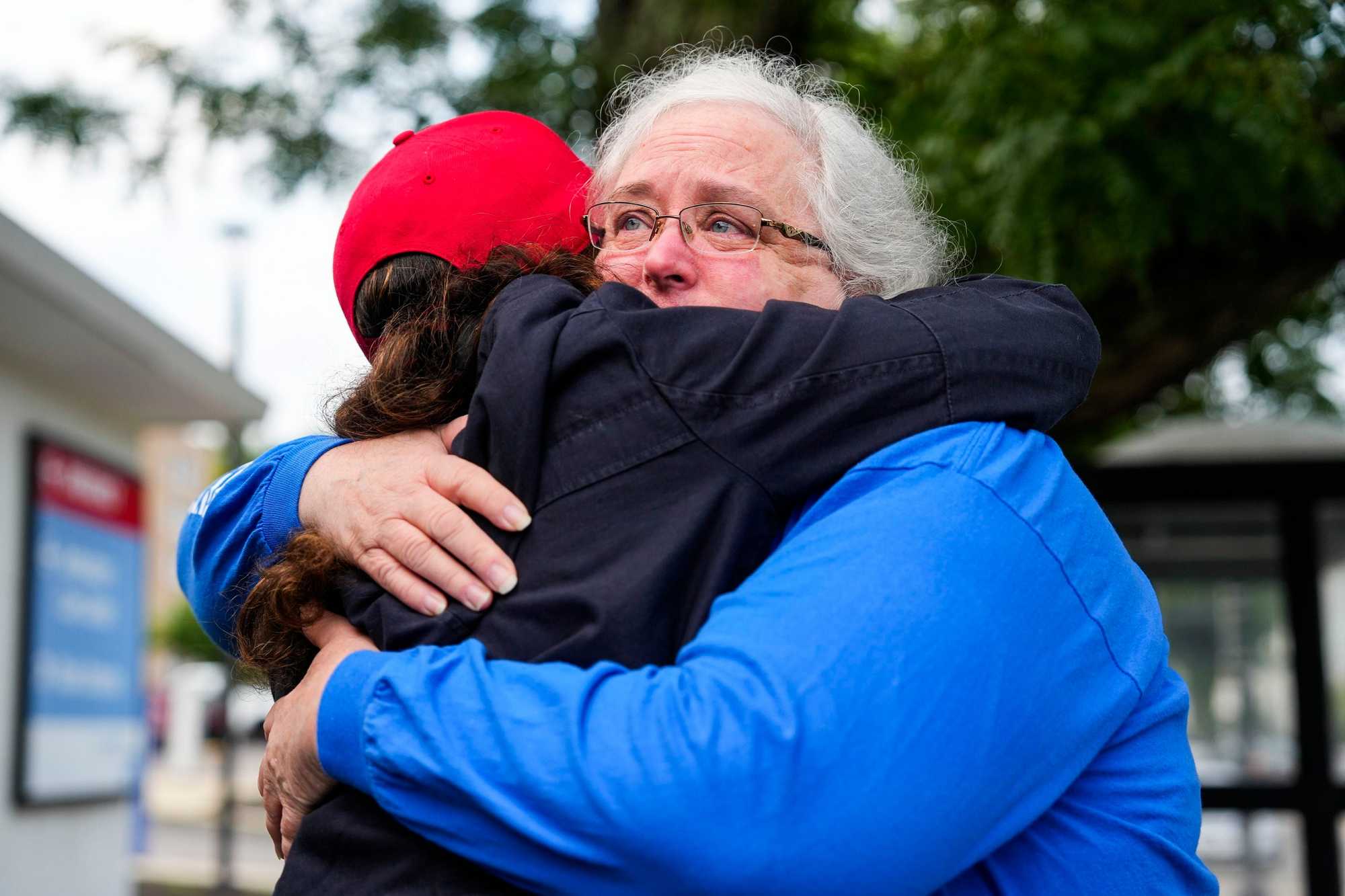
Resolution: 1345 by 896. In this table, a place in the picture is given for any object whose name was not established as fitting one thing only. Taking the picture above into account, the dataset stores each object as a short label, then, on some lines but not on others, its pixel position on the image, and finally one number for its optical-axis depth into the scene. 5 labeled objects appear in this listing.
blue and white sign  7.35
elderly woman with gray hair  1.08
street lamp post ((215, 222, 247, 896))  13.23
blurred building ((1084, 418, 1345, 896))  6.27
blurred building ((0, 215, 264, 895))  6.95
